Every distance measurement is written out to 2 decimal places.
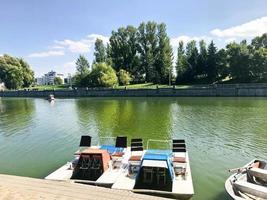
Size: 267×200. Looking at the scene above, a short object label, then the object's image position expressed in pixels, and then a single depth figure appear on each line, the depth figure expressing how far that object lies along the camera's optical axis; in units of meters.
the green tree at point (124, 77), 68.82
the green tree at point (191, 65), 66.24
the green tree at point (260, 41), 69.78
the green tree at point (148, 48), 71.12
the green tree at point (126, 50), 73.14
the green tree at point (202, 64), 64.77
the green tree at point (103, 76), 65.82
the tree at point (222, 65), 60.59
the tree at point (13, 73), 81.47
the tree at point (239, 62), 56.06
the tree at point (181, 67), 67.59
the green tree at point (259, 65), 54.09
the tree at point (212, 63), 63.55
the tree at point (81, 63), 86.22
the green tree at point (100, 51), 80.16
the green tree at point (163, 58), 70.49
